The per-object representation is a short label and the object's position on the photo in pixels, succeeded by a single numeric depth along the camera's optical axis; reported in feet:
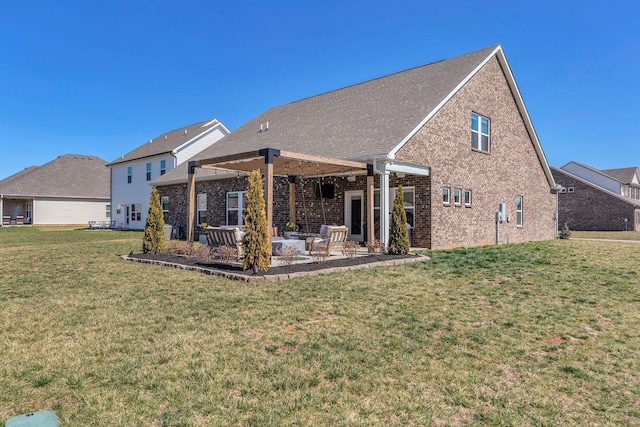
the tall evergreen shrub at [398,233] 37.24
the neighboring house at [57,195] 122.62
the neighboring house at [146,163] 92.53
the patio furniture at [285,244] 36.33
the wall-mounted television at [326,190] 51.96
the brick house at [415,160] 43.80
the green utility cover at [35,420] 8.20
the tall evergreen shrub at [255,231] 27.17
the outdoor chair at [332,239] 38.52
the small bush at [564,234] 75.79
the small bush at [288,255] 31.48
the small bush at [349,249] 35.50
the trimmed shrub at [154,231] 38.58
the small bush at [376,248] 38.72
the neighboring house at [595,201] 118.11
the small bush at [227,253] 31.24
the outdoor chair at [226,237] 32.78
